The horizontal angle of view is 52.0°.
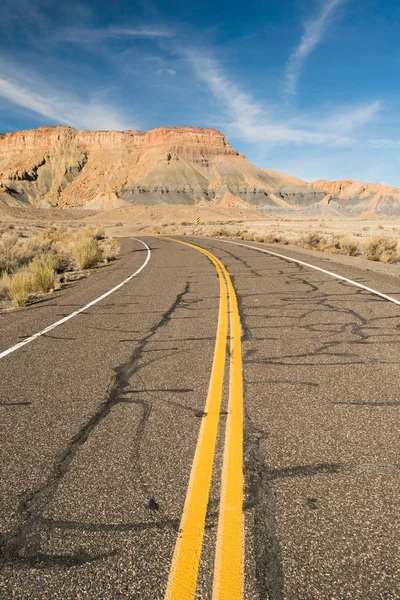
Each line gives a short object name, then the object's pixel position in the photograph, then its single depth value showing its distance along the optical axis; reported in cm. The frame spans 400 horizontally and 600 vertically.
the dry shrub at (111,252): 1934
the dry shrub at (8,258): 1460
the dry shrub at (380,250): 1654
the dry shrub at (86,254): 1630
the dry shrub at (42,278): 1116
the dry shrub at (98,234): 3217
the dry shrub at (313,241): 2308
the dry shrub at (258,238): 2912
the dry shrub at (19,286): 947
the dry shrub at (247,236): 3052
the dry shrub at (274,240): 2643
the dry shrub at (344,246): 1961
